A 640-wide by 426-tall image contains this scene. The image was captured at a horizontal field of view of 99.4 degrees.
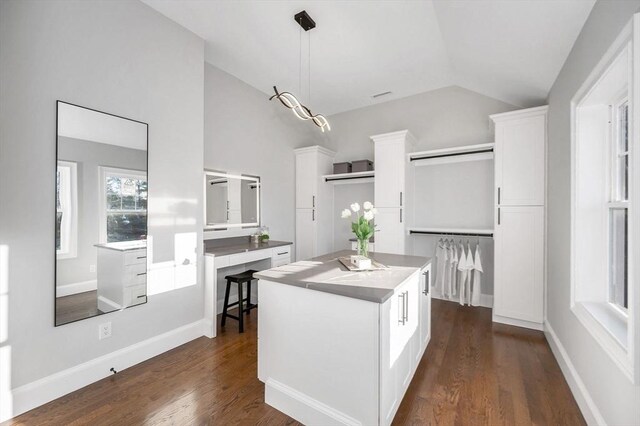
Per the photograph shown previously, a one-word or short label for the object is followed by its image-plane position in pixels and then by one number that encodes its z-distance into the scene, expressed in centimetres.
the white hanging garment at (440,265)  386
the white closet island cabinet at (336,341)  145
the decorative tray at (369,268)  201
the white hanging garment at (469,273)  349
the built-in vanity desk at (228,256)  288
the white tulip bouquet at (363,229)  214
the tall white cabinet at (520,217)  296
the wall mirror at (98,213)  197
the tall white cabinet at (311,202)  453
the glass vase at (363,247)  218
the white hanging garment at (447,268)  373
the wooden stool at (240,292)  298
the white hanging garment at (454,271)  367
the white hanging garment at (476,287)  358
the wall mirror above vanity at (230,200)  331
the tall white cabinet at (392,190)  382
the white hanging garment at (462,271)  352
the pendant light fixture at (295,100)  222
